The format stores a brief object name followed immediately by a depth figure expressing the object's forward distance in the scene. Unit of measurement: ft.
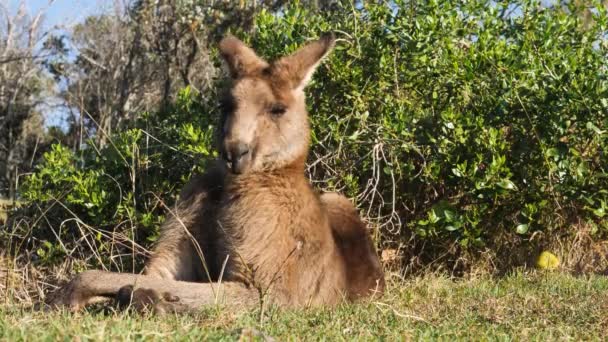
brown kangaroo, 17.83
